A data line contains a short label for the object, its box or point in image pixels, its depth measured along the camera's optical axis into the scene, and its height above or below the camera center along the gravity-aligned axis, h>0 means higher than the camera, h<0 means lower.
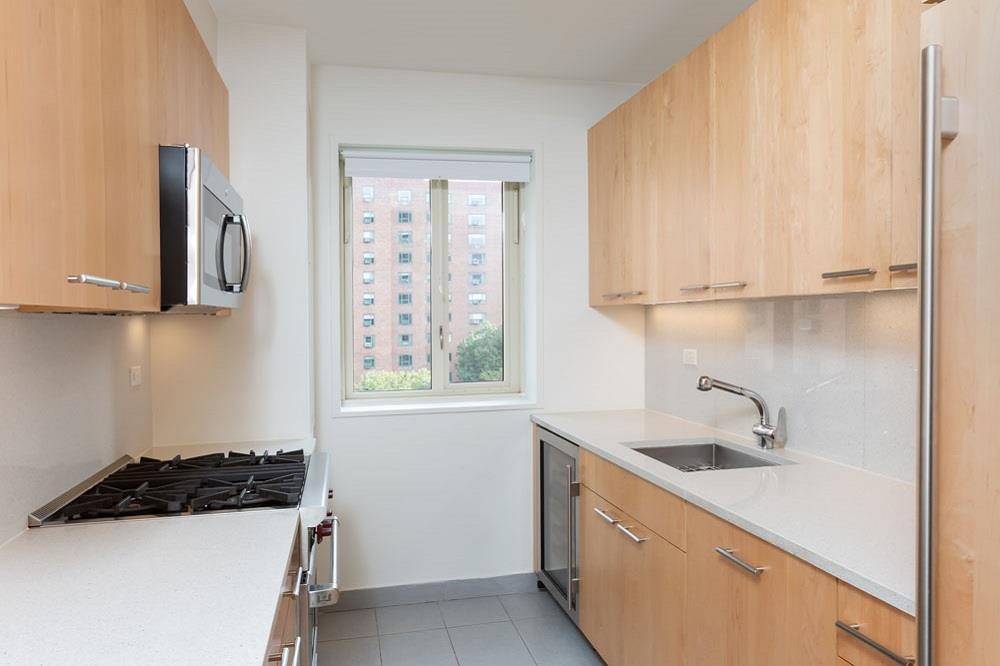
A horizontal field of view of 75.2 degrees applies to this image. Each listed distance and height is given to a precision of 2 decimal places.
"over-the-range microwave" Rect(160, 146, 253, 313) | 1.54 +0.24
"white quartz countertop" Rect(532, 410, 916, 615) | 1.23 -0.45
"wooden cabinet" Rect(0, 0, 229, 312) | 0.88 +0.31
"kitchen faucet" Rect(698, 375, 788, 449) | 2.29 -0.35
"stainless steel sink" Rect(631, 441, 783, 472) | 2.52 -0.51
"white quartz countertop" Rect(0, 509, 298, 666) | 0.97 -0.48
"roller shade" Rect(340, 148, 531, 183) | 3.15 +0.81
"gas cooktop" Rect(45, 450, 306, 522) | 1.65 -0.45
